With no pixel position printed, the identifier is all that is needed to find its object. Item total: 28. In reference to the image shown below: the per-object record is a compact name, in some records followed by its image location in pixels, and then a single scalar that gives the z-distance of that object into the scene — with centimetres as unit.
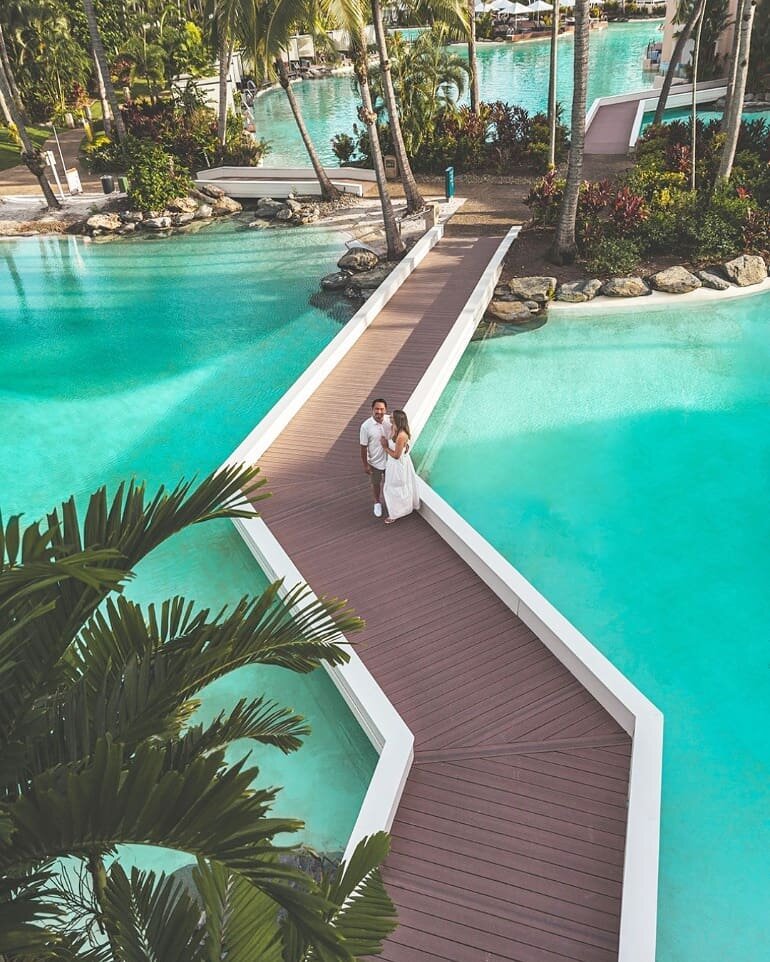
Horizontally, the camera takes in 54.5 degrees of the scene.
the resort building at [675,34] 3456
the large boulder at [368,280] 1953
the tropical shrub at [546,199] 2000
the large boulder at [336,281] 1978
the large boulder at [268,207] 2570
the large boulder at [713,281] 1789
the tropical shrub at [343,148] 2845
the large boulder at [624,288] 1778
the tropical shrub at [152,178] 2564
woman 933
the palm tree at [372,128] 1675
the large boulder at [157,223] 2533
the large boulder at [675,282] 1788
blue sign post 2323
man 951
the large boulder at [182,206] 2603
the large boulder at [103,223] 2520
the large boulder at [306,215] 2464
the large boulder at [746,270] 1799
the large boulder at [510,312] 1730
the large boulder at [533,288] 1767
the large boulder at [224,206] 2666
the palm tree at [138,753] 285
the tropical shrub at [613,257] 1838
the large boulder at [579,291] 1770
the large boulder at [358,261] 2009
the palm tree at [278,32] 1765
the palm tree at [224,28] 1947
